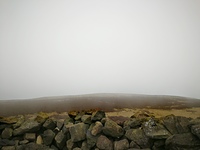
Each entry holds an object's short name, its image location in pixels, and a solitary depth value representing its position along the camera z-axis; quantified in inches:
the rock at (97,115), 110.0
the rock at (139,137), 98.3
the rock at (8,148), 111.3
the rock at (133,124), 105.3
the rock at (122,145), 101.0
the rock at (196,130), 89.5
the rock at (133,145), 99.7
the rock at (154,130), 96.6
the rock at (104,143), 102.7
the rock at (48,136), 112.1
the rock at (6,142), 113.3
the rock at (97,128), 105.8
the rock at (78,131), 107.0
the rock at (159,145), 96.7
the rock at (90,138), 105.2
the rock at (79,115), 114.0
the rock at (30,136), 112.3
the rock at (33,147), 109.8
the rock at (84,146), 106.0
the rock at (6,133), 114.1
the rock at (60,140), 109.0
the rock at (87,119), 110.6
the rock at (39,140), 112.2
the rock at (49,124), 114.0
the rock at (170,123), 99.2
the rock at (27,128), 112.8
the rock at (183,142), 90.7
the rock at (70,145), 107.8
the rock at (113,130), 103.4
